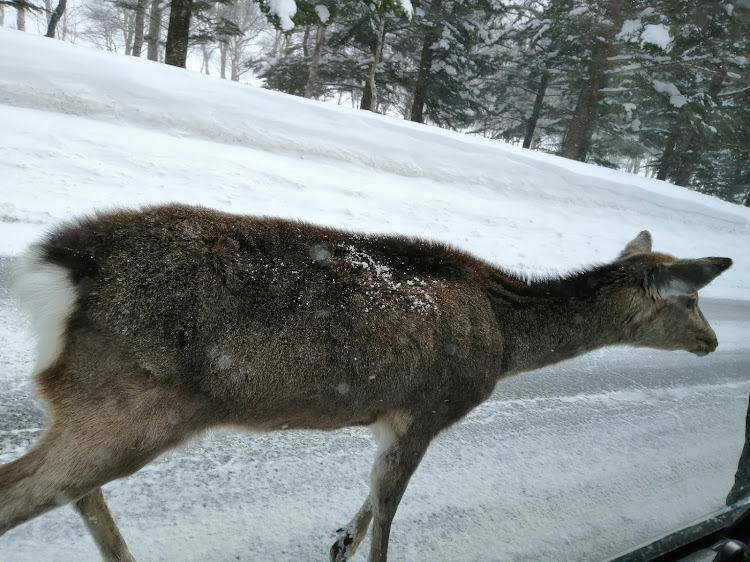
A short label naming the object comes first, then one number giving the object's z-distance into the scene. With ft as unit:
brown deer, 6.39
